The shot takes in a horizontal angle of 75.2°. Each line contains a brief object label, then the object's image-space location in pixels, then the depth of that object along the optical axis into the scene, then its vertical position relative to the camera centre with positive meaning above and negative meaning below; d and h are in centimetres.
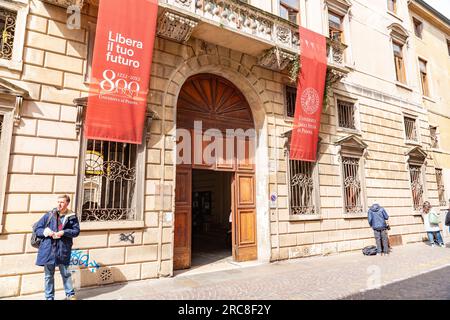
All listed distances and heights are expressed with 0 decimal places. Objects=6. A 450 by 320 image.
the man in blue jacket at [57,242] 501 -65
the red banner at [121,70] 663 +317
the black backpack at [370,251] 1066 -165
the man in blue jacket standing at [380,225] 1060 -74
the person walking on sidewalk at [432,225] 1201 -81
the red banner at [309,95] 998 +384
